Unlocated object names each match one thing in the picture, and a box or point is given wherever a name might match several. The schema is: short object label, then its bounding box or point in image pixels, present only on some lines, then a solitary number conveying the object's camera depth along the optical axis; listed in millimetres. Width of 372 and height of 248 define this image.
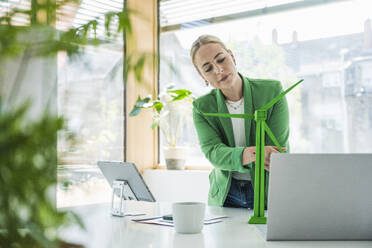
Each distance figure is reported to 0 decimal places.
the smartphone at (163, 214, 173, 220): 1614
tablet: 1801
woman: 2002
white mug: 1348
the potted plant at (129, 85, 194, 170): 3854
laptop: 1202
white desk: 1199
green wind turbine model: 1538
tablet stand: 1769
